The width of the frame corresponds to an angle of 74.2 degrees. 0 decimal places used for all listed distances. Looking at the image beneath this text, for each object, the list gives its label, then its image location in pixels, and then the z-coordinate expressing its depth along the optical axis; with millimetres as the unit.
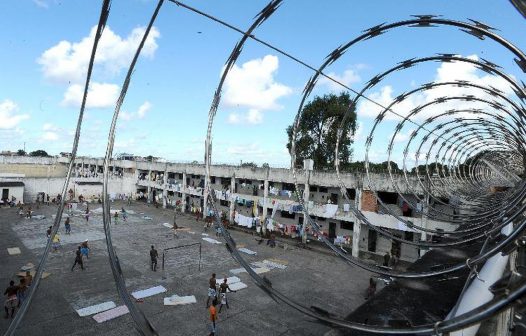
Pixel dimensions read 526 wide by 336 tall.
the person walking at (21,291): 14320
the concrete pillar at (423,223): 25234
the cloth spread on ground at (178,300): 15846
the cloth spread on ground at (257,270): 21109
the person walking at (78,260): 19422
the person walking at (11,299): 13625
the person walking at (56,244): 23700
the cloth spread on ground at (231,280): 19000
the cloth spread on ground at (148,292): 16356
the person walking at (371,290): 18438
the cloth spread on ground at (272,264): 23375
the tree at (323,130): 46250
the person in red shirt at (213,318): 13078
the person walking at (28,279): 15655
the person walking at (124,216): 36966
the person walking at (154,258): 20336
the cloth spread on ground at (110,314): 13818
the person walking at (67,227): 27920
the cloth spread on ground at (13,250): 22748
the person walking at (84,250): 21305
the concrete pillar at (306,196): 30875
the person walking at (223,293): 15803
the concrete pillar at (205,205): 41241
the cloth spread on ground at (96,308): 14273
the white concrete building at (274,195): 27922
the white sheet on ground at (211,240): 28894
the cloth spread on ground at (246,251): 26262
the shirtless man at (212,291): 15341
